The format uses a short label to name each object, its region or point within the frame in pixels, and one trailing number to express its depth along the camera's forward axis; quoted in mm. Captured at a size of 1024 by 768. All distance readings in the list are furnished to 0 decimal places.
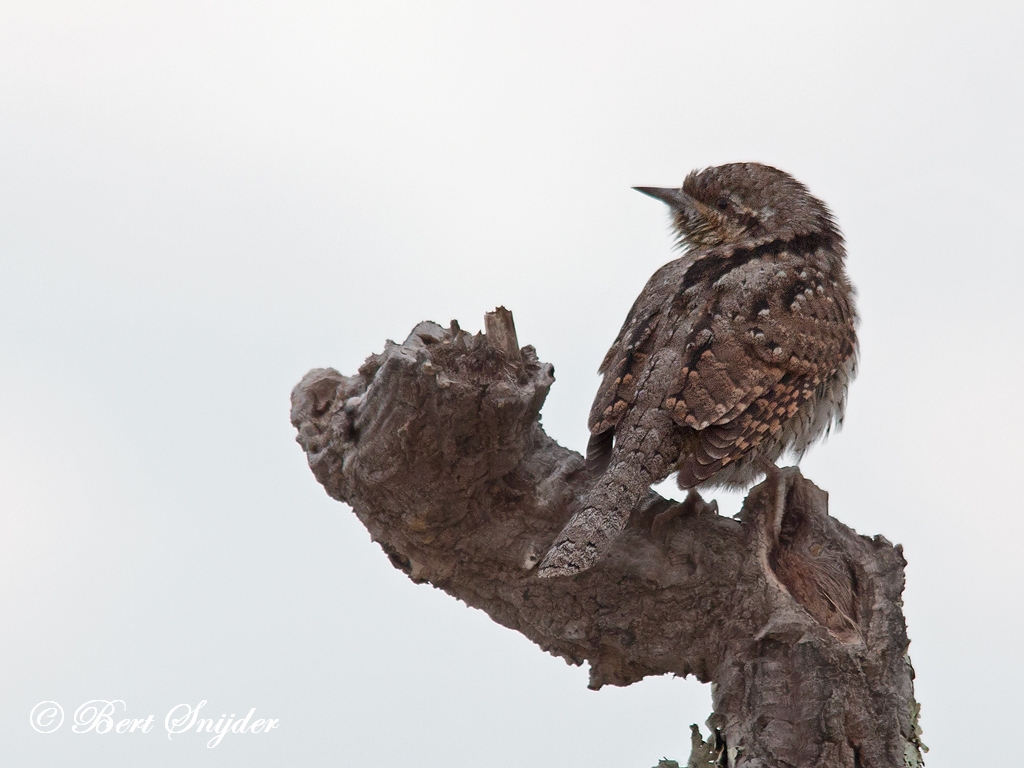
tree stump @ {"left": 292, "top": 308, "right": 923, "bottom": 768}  7309
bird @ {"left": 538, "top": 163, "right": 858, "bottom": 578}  7953
